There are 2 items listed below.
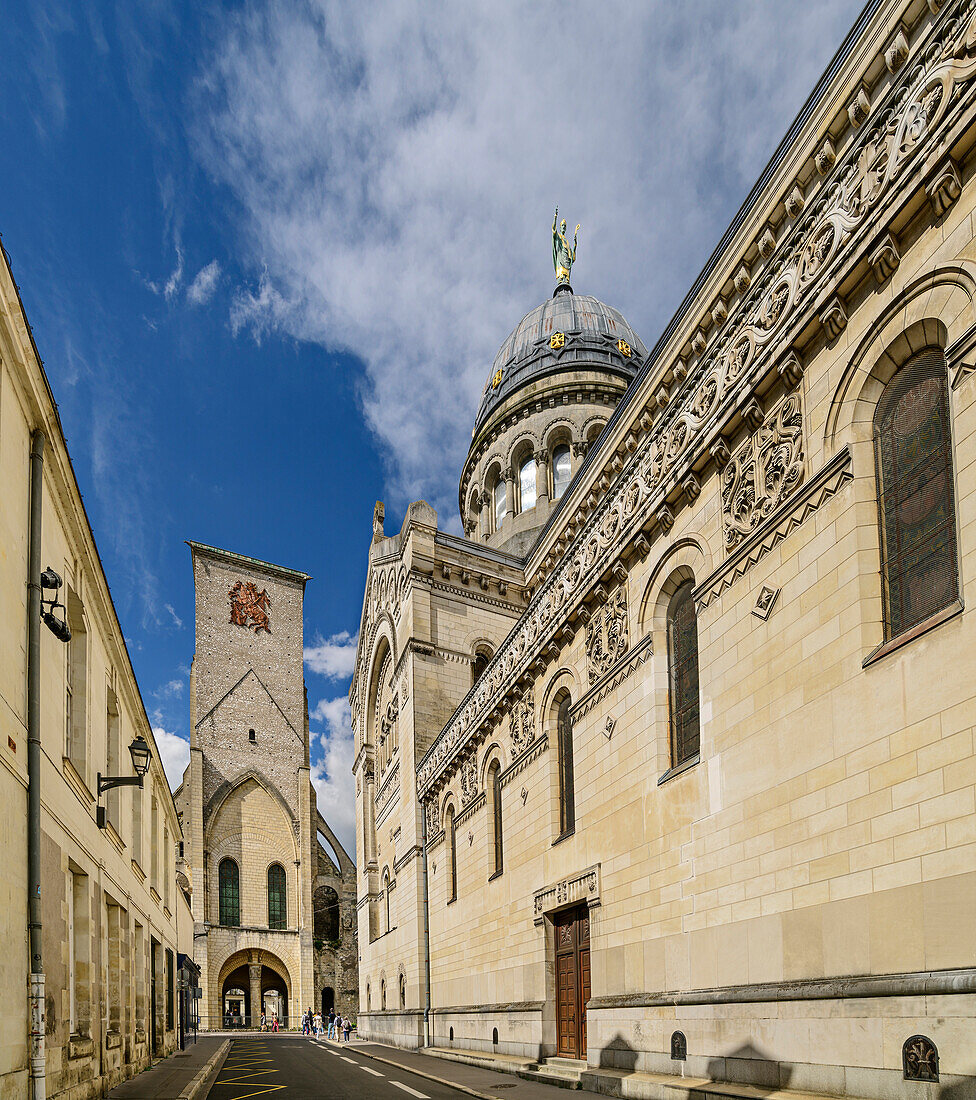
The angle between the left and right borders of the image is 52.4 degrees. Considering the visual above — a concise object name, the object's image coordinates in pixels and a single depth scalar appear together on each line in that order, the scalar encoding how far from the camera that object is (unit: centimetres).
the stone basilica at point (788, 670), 739
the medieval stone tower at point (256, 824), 5378
